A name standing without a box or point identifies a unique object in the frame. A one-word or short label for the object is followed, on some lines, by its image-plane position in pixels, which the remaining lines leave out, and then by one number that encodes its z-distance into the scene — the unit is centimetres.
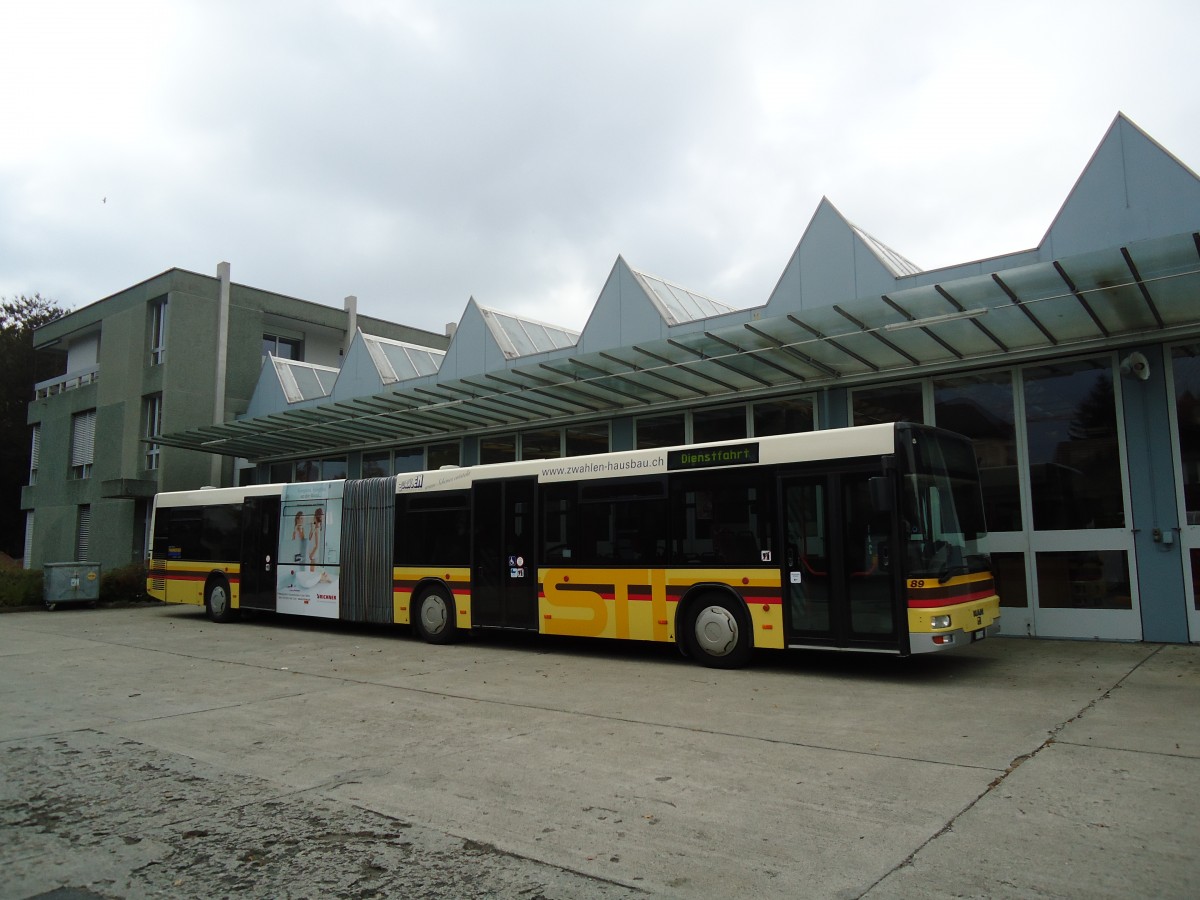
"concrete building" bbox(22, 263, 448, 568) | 2852
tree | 4541
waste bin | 2162
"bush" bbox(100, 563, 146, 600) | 2364
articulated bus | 920
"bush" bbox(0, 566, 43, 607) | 2175
